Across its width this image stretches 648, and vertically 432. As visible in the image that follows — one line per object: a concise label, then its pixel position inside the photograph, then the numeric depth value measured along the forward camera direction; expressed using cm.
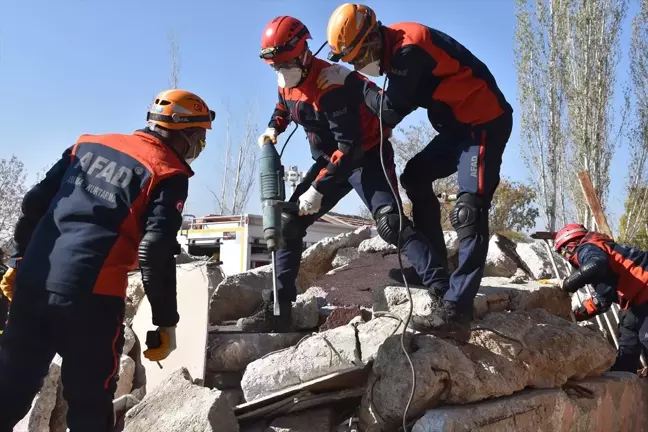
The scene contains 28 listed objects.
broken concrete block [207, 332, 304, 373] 359
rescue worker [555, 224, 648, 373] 475
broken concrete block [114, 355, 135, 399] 378
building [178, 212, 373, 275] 1332
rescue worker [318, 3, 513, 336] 339
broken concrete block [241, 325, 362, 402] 313
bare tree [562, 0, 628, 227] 1645
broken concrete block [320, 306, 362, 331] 393
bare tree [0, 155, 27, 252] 1927
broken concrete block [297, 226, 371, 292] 633
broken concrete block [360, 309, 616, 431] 297
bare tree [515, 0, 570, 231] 1730
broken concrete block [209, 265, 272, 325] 442
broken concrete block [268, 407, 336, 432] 302
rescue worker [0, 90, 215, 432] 244
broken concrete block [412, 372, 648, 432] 284
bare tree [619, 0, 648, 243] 1617
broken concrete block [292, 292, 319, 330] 408
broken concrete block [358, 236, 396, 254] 591
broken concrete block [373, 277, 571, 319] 377
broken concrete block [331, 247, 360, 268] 613
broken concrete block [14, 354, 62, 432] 332
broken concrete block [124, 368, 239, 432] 275
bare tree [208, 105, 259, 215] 2670
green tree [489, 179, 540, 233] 2114
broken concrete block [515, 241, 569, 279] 619
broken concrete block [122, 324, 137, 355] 401
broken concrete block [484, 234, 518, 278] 626
